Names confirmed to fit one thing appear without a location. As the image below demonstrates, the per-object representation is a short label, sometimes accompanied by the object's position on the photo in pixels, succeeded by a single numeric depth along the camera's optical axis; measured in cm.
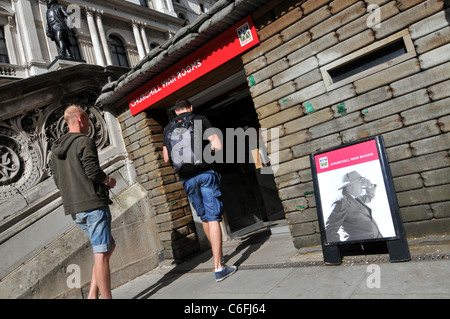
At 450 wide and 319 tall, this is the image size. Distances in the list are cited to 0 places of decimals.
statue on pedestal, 1084
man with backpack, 345
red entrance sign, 389
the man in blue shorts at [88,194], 290
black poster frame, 266
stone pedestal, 907
